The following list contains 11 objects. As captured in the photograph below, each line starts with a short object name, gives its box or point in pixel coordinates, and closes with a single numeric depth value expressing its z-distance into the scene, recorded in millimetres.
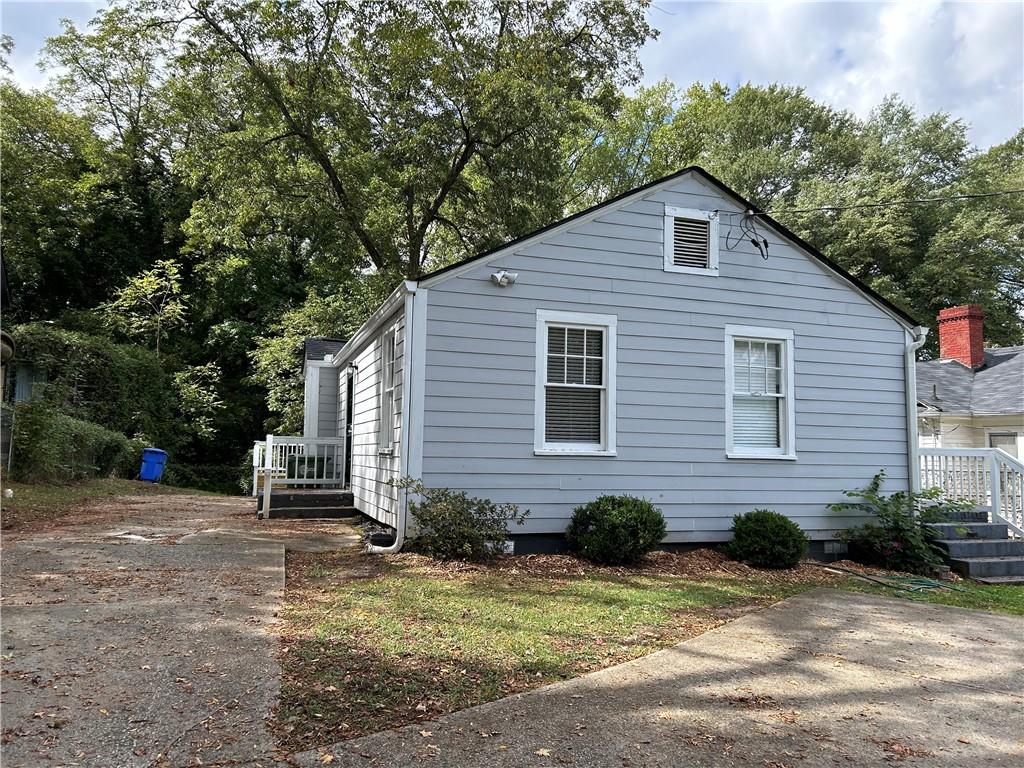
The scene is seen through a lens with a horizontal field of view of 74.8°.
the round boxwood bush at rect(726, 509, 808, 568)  7926
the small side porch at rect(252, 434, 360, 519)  10812
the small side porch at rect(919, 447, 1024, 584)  8406
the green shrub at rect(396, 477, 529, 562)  7258
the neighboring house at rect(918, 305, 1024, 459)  15555
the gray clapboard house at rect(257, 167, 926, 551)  7875
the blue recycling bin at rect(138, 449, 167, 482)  16828
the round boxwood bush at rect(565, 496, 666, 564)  7434
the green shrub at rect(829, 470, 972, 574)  8430
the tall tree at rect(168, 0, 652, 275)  15398
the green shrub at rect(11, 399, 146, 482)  12477
